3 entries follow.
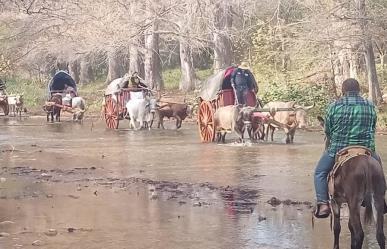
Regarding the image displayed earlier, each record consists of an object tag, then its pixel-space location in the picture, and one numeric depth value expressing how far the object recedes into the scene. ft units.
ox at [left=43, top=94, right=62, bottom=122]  116.47
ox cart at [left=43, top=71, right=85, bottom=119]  115.03
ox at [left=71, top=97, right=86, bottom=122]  113.91
